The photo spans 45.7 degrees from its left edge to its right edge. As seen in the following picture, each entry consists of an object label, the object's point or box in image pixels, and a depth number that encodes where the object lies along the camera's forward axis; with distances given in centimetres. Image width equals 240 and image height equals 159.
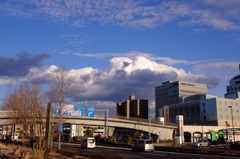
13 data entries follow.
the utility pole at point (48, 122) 1577
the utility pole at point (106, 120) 6731
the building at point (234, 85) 18975
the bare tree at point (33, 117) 2035
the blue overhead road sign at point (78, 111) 5959
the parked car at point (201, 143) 5905
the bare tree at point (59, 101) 2528
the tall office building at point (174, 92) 18550
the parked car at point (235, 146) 4791
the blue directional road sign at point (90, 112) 6276
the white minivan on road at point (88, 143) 4659
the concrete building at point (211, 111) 14362
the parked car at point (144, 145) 3831
